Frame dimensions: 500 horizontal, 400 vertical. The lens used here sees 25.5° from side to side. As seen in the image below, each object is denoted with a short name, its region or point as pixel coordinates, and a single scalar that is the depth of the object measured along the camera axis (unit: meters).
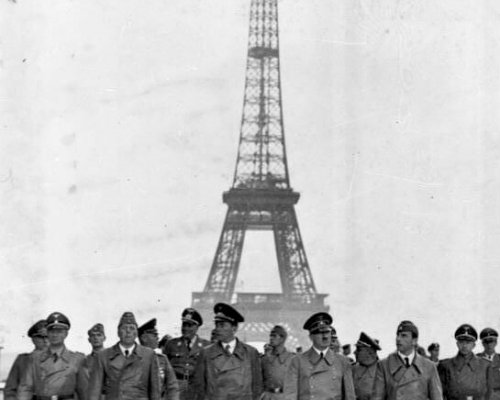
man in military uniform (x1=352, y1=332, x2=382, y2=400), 12.86
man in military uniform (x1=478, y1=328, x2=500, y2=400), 12.69
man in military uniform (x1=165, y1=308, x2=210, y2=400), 12.76
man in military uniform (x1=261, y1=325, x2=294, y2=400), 13.78
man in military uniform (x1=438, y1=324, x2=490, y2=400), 12.11
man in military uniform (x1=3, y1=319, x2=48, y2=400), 10.31
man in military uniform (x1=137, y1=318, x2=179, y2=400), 9.69
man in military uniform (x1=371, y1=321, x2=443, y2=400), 9.61
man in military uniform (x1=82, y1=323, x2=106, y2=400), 13.54
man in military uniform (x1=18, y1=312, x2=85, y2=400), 10.27
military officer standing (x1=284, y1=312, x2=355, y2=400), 9.51
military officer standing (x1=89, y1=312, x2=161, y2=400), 9.70
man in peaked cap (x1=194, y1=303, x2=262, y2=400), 10.27
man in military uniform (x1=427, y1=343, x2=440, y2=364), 16.14
